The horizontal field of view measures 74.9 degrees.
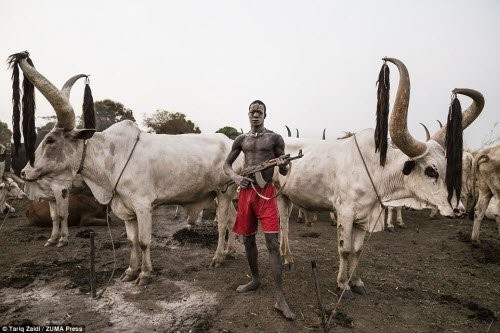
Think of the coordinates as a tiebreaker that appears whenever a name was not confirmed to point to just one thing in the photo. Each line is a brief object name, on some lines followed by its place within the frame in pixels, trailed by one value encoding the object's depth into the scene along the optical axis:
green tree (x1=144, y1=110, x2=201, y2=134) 36.81
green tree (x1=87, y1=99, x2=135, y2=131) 34.09
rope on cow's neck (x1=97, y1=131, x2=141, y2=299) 4.70
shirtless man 3.95
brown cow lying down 8.46
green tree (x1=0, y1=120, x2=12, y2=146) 34.97
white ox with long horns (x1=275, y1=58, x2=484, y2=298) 4.16
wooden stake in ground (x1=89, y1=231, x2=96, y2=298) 4.21
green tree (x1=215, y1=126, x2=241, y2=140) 30.18
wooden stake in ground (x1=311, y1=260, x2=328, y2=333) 3.21
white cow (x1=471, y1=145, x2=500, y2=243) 7.11
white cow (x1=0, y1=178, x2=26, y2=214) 10.10
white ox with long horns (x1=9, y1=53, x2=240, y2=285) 4.71
